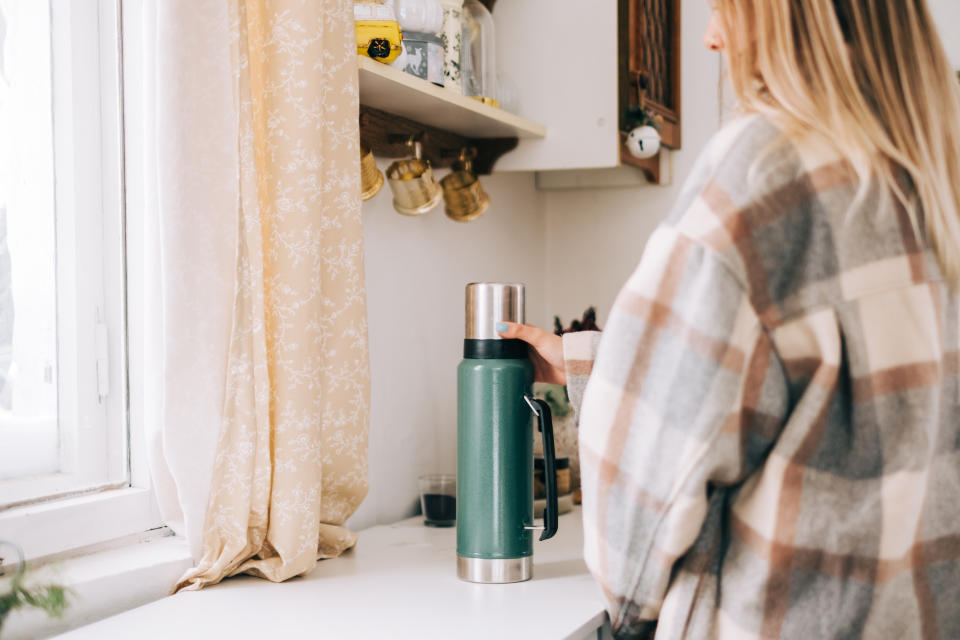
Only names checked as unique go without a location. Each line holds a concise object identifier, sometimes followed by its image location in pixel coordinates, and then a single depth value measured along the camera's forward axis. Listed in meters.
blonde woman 0.77
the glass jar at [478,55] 1.54
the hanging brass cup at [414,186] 1.46
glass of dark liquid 1.53
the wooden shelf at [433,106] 1.25
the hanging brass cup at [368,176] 1.38
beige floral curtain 1.06
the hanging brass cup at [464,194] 1.65
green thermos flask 1.14
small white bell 1.77
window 1.04
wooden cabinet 1.67
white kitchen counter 0.96
